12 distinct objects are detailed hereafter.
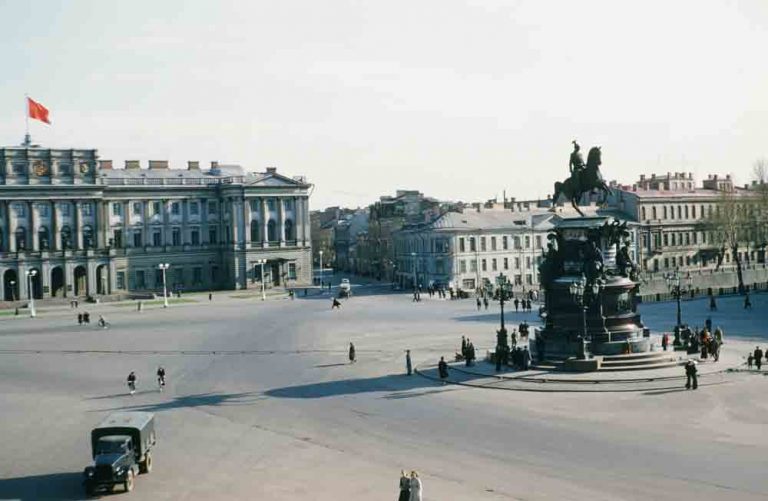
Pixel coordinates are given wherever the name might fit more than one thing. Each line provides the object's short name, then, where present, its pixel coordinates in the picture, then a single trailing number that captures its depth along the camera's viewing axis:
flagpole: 106.74
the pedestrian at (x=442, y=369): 39.47
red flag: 95.19
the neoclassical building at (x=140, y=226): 103.88
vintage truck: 23.39
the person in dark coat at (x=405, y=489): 19.73
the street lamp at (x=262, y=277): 99.81
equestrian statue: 43.09
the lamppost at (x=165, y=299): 93.00
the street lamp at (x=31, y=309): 87.44
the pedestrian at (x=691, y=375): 34.53
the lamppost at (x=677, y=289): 46.83
